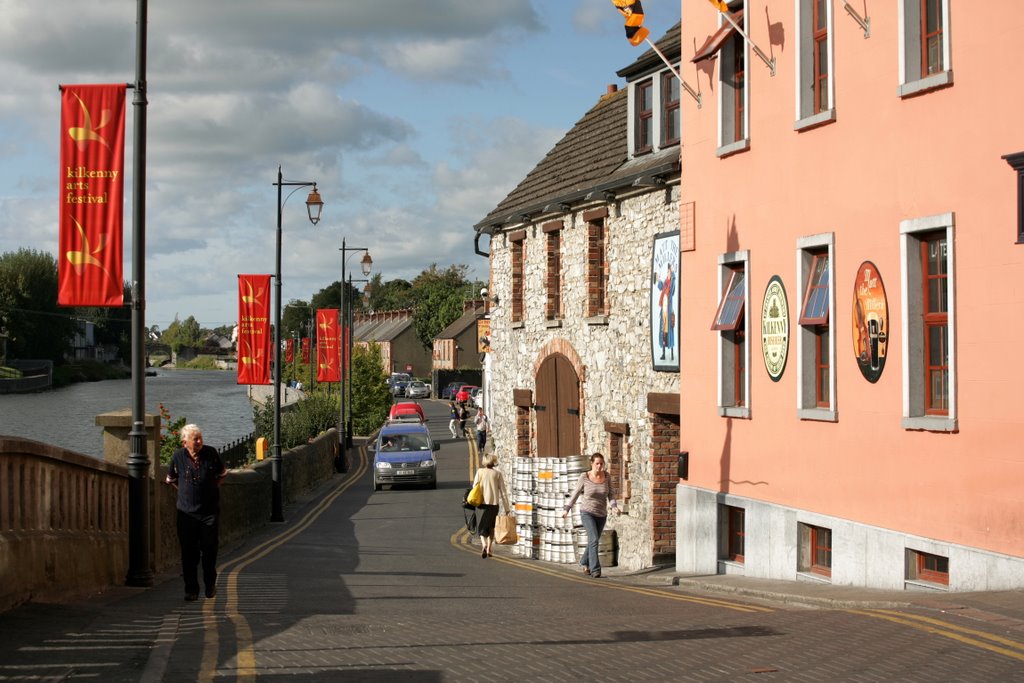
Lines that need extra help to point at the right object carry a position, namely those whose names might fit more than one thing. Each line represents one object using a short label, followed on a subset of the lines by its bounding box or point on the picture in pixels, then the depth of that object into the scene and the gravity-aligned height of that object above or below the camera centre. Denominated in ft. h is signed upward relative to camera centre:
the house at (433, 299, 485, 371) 407.03 +7.74
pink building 39.70 +2.80
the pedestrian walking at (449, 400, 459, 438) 209.97 -9.97
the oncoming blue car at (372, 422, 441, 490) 136.26 -10.57
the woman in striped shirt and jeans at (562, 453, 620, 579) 56.59 -6.19
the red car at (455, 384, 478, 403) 259.19 -6.83
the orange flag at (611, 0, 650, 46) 59.31 +16.97
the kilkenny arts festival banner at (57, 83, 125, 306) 44.27 +6.43
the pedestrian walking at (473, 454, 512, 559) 72.49 -8.21
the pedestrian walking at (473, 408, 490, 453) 172.39 -9.23
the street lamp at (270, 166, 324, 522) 100.27 -2.52
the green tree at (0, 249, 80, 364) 342.23 +16.73
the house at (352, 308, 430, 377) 486.79 +6.95
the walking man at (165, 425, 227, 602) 38.34 -4.22
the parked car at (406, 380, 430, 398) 365.61 -7.40
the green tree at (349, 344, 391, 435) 235.61 -5.64
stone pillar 48.98 -3.19
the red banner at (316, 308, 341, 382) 172.24 +2.92
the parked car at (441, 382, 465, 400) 341.17 -7.23
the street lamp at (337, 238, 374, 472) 165.78 -6.51
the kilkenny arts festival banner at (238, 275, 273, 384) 109.40 +3.78
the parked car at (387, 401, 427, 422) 211.41 -8.73
